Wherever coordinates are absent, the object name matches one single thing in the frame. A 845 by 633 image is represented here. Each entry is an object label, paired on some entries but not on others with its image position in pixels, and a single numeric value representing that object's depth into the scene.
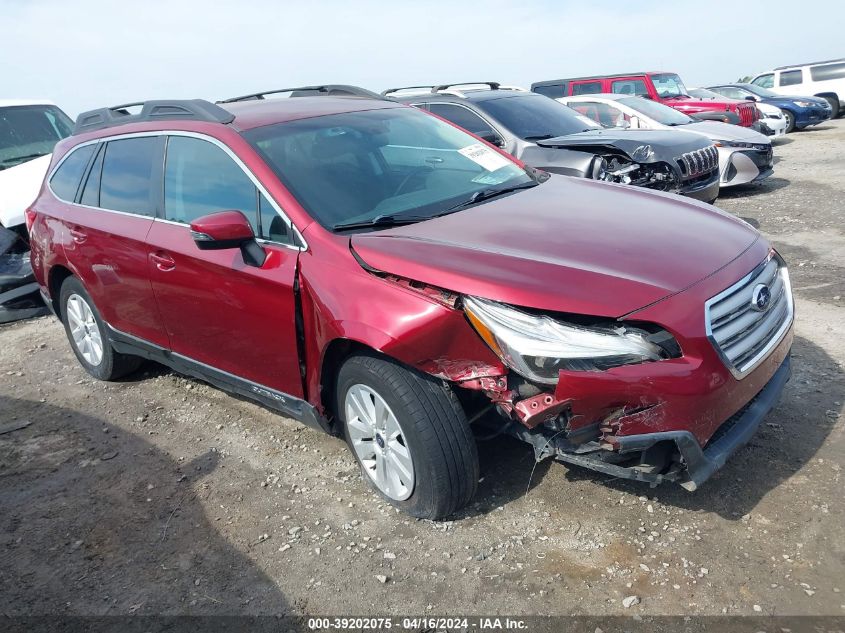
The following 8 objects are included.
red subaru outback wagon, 2.66
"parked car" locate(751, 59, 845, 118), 20.92
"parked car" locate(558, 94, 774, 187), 9.49
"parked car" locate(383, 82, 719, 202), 7.29
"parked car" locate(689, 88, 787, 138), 17.16
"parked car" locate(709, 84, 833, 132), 18.64
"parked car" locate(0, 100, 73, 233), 7.61
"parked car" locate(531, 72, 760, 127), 15.00
